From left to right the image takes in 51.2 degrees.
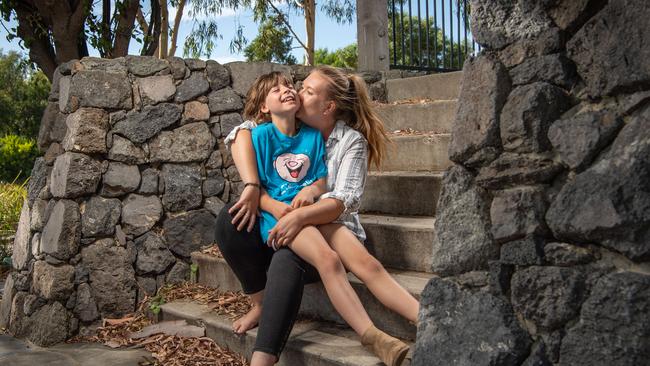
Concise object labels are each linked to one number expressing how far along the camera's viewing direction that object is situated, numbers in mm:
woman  2568
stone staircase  2783
